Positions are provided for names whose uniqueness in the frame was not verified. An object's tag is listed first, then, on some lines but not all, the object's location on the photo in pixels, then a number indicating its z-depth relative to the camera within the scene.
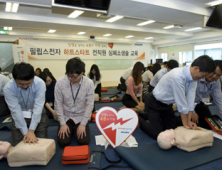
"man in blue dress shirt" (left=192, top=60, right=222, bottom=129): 1.93
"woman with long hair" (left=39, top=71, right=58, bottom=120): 2.58
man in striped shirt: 1.81
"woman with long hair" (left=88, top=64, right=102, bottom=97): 4.08
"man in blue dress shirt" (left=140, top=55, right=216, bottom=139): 1.55
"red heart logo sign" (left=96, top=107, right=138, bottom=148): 1.69
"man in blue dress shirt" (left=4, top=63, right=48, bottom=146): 1.38
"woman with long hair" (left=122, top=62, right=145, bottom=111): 2.75
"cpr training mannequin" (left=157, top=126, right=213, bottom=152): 1.66
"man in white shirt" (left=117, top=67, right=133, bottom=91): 3.91
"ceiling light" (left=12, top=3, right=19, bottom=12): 3.66
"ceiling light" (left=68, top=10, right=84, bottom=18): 4.35
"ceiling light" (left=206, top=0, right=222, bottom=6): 3.85
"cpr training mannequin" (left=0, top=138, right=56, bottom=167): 1.42
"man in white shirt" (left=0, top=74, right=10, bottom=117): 2.31
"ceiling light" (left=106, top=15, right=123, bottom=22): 4.87
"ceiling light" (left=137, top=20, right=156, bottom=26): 5.24
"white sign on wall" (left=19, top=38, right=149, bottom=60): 6.93
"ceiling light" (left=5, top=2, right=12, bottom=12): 3.64
